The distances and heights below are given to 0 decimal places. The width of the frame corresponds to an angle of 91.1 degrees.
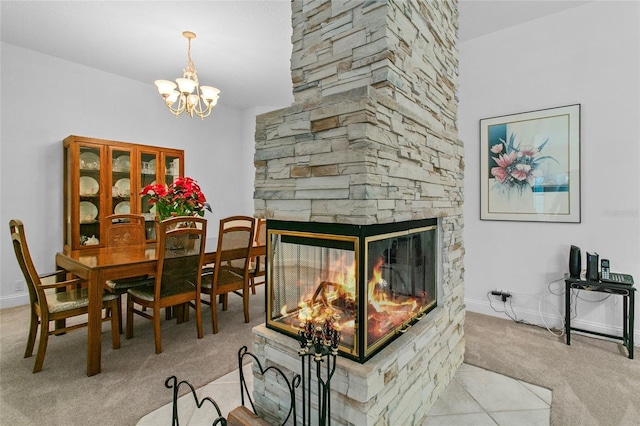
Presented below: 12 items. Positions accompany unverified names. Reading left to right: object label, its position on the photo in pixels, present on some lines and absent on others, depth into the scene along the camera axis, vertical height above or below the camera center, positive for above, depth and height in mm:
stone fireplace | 1226 +269
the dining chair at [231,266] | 2699 -545
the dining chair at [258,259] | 3215 -538
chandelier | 2969 +1171
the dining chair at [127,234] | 2785 -244
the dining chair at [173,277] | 2299 -530
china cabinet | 3498 +338
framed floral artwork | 2699 +392
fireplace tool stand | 1129 -504
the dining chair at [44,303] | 1987 -626
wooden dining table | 2012 -408
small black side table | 2230 -688
